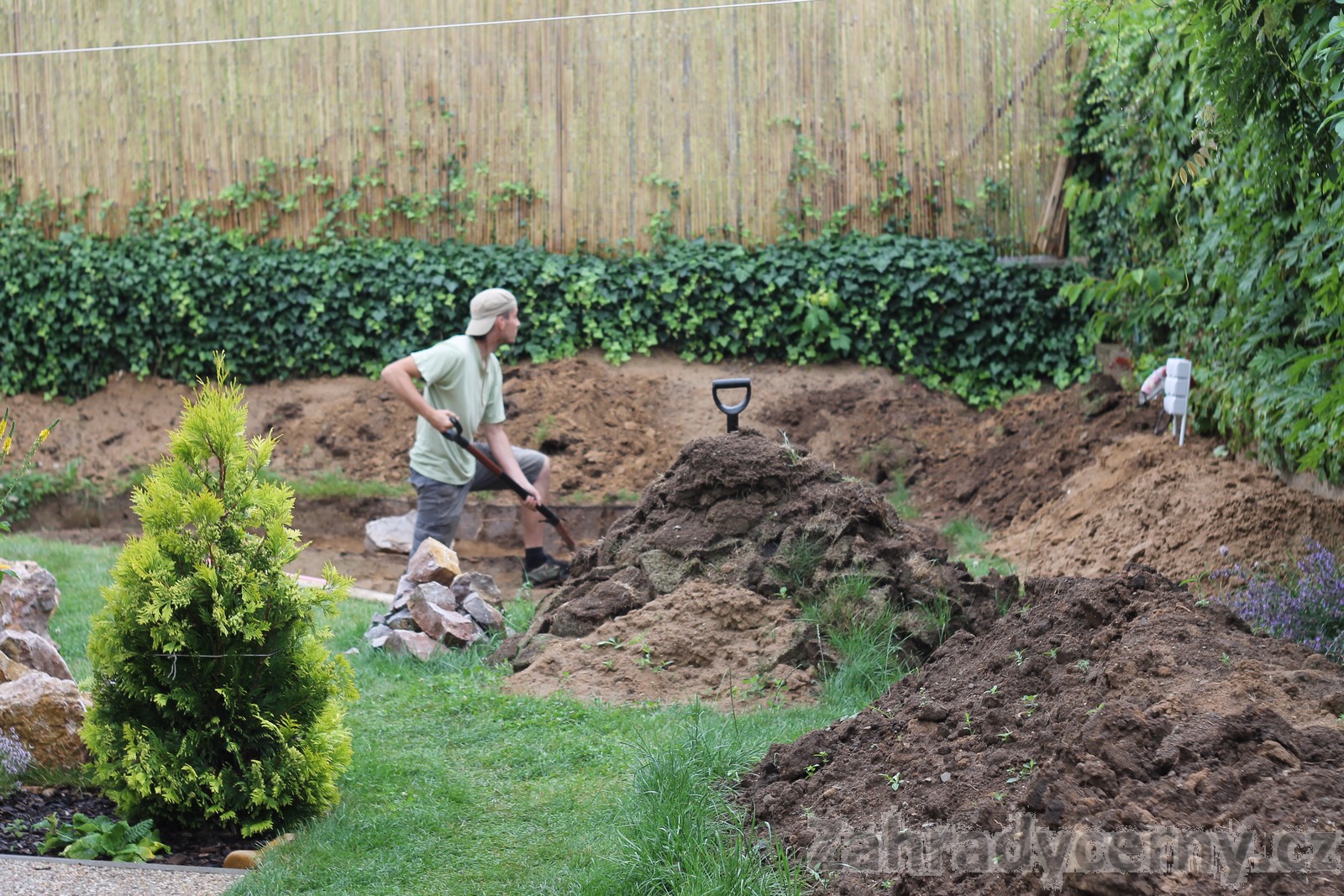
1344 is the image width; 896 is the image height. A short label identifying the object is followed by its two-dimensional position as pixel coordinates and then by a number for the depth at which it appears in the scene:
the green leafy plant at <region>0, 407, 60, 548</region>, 10.26
